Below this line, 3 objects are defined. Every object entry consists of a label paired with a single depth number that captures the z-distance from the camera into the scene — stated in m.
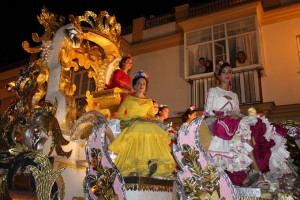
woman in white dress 2.50
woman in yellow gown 2.98
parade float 1.91
